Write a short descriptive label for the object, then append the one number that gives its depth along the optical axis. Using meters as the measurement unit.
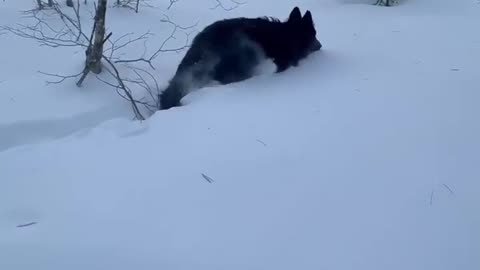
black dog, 3.78
